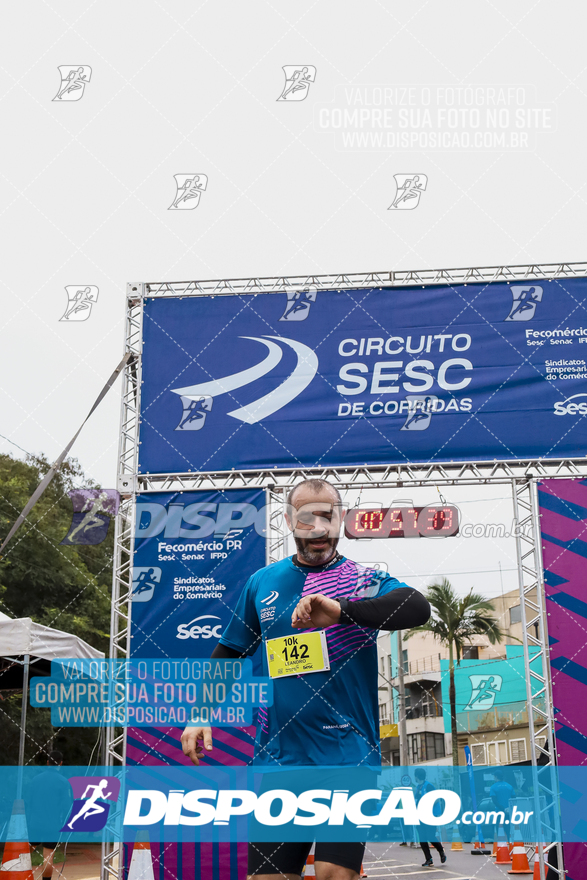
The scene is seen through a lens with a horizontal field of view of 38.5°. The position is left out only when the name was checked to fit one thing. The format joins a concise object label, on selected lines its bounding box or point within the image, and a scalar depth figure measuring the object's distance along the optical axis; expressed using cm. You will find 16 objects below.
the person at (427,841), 1169
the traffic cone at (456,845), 1591
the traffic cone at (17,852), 573
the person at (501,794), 1208
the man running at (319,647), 309
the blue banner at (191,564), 918
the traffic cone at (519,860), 966
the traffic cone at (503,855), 1230
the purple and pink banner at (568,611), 844
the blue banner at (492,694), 4619
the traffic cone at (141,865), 679
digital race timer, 912
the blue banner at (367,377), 949
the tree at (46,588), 2127
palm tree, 3441
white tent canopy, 704
